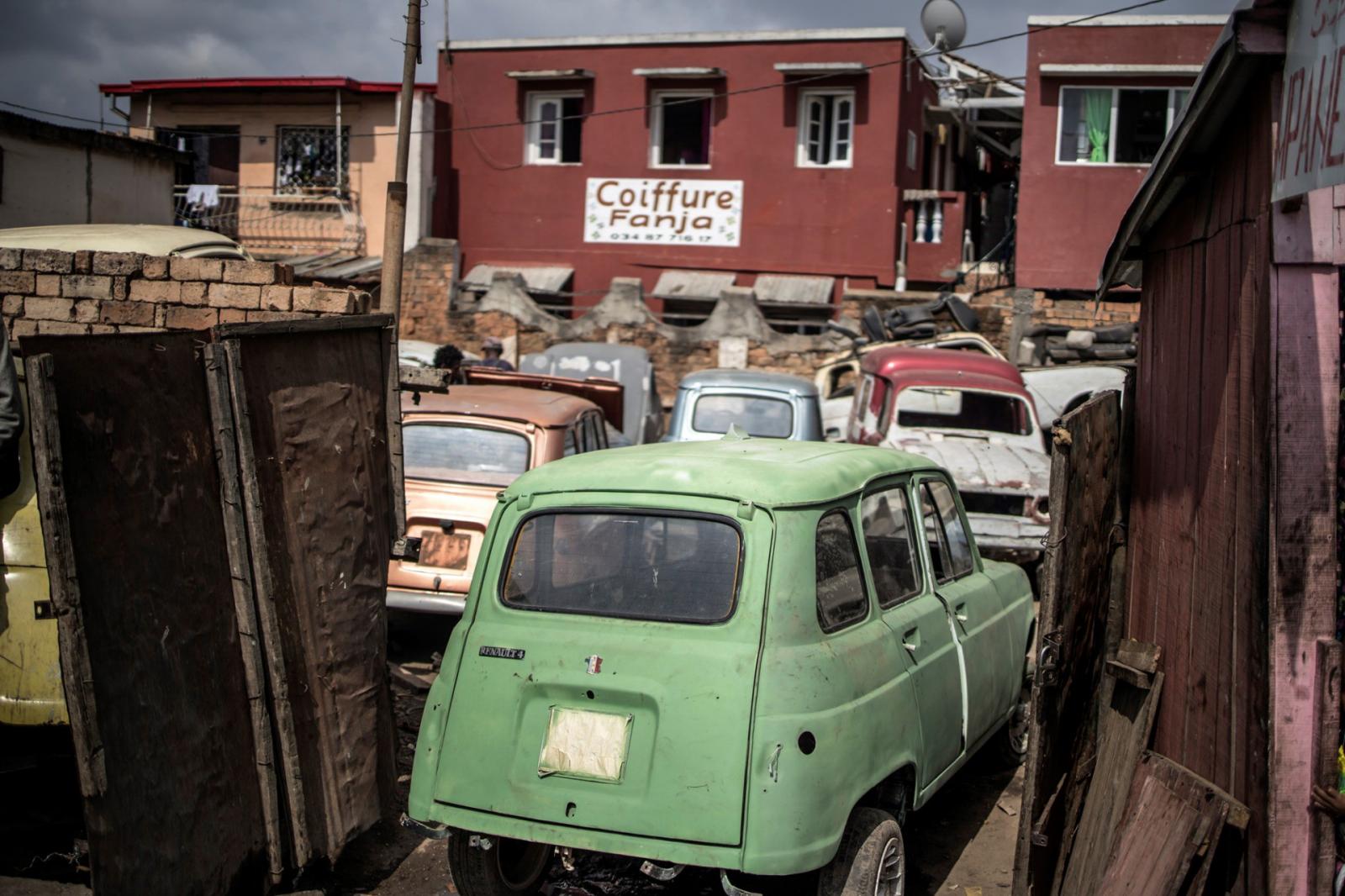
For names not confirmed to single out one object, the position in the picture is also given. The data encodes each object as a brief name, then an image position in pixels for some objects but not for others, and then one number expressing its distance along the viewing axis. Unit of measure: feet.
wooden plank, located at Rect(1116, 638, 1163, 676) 13.88
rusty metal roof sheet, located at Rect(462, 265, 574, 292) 72.18
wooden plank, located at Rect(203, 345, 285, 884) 13.46
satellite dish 70.08
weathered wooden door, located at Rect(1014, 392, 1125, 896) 12.65
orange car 23.34
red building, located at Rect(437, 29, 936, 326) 69.05
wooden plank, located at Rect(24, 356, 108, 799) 11.19
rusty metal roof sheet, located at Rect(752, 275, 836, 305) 67.97
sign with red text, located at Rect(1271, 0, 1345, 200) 8.21
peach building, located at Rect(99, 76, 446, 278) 75.15
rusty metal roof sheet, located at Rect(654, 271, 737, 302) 69.56
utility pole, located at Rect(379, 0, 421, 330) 30.96
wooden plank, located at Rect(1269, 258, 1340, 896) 10.11
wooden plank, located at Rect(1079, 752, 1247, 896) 10.95
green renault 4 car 11.92
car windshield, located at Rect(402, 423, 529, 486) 25.46
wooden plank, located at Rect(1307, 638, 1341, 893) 10.14
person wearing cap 48.71
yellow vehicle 14.30
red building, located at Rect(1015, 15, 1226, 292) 60.64
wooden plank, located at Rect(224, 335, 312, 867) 13.60
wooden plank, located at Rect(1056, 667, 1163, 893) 12.80
